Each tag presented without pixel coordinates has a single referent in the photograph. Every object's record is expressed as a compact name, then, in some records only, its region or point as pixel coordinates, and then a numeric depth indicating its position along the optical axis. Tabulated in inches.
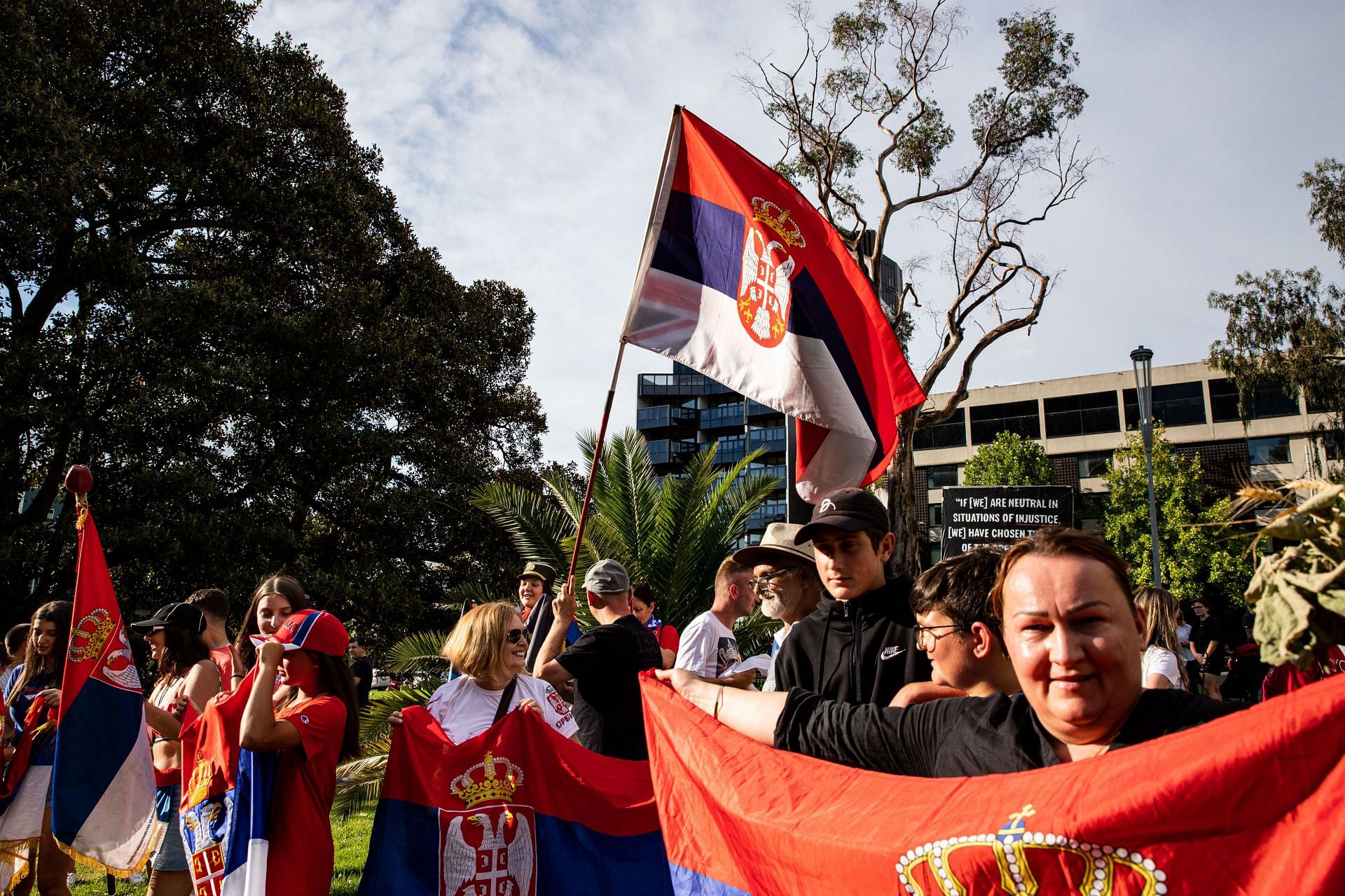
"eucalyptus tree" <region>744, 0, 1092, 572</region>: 818.8
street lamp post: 818.8
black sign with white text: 590.2
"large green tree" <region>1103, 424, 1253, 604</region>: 1659.7
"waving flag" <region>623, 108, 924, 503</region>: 219.1
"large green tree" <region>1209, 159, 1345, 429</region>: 1098.1
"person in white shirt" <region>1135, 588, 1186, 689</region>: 214.7
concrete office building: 1989.4
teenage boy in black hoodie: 136.2
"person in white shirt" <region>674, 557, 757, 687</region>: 235.3
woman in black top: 76.7
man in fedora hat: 176.2
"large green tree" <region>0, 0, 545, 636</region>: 553.3
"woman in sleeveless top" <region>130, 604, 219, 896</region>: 198.7
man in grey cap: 185.2
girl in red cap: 152.2
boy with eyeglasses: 106.6
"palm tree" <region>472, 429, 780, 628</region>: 543.8
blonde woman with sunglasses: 183.2
